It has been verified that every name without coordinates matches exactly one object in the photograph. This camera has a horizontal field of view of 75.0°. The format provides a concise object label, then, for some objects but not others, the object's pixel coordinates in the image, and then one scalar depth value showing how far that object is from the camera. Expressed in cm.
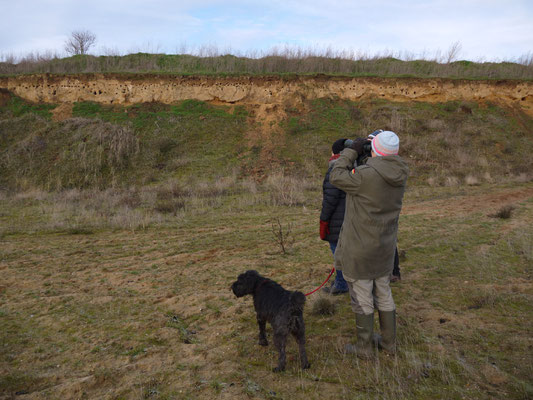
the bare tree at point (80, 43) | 3155
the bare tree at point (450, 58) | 2581
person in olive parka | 299
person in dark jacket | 436
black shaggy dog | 302
